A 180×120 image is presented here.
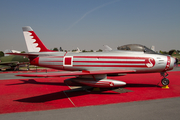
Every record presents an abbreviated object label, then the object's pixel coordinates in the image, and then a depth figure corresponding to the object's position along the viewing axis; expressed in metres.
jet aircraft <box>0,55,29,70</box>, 25.16
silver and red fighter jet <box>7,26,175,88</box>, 8.55
